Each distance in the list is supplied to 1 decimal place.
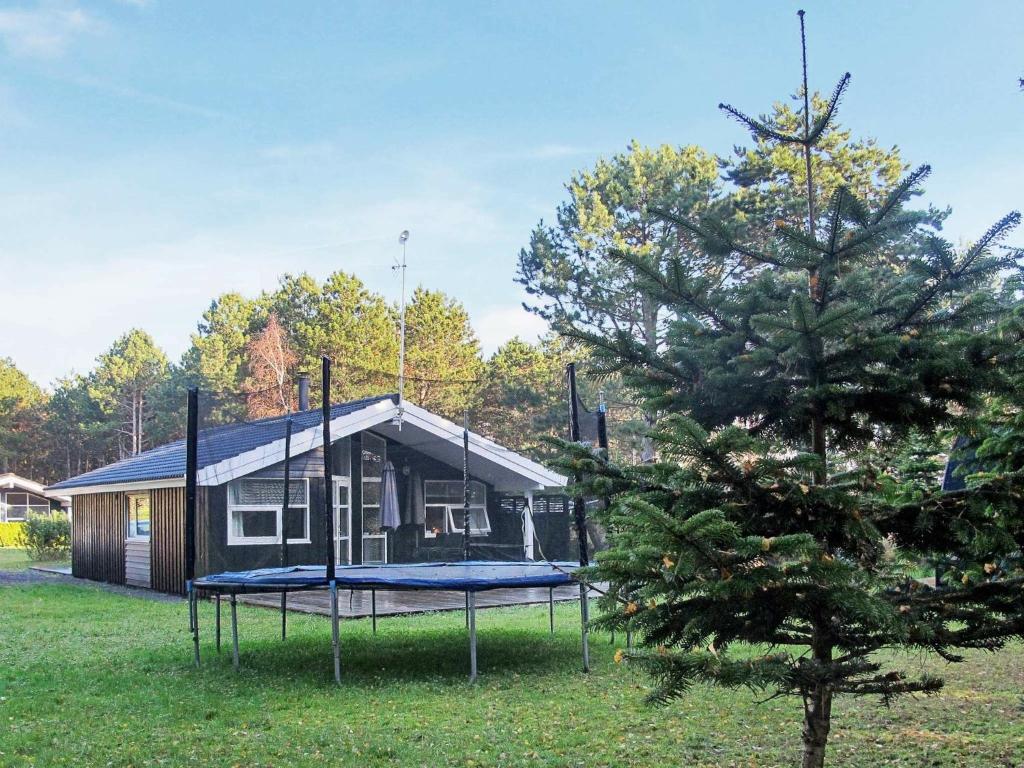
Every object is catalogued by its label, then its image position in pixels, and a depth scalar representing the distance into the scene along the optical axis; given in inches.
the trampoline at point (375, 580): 315.9
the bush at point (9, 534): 1471.5
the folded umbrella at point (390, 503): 736.3
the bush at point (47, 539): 1059.9
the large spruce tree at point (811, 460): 137.3
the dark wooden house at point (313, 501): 642.8
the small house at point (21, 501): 1608.0
